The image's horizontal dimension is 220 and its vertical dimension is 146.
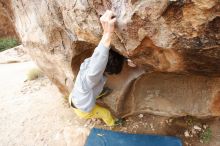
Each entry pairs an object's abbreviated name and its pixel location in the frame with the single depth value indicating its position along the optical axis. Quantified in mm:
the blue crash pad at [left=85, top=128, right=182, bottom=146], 1322
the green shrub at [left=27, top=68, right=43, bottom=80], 2232
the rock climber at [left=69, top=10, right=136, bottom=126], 999
